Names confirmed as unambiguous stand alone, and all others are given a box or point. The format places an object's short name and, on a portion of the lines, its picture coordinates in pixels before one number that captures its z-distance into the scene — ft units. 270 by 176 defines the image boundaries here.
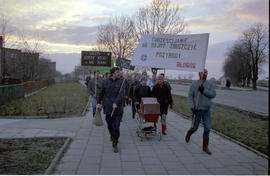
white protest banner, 21.90
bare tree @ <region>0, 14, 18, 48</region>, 69.67
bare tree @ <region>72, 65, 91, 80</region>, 394.52
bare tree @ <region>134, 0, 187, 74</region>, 73.92
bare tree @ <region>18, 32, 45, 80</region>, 103.40
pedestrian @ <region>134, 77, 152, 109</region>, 26.02
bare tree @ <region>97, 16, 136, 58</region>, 92.68
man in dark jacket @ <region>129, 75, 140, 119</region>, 35.45
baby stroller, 22.01
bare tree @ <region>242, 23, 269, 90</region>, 188.26
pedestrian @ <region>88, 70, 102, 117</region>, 32.41
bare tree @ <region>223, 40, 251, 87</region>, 220.64
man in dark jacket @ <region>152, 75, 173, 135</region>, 24.50
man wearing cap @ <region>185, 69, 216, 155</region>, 18.71
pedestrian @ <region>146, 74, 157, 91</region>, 42.24
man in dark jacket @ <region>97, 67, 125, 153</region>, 19.40
